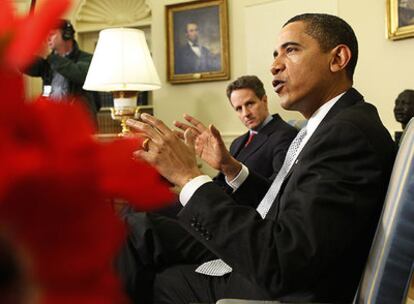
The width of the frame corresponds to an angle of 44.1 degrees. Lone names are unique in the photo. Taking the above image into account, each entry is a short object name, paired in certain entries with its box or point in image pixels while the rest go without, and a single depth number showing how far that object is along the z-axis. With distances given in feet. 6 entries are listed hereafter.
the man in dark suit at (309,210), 3.43
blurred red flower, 0.44
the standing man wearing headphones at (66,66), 9.61
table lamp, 8.55
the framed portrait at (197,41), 13.50
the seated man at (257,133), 8.66
